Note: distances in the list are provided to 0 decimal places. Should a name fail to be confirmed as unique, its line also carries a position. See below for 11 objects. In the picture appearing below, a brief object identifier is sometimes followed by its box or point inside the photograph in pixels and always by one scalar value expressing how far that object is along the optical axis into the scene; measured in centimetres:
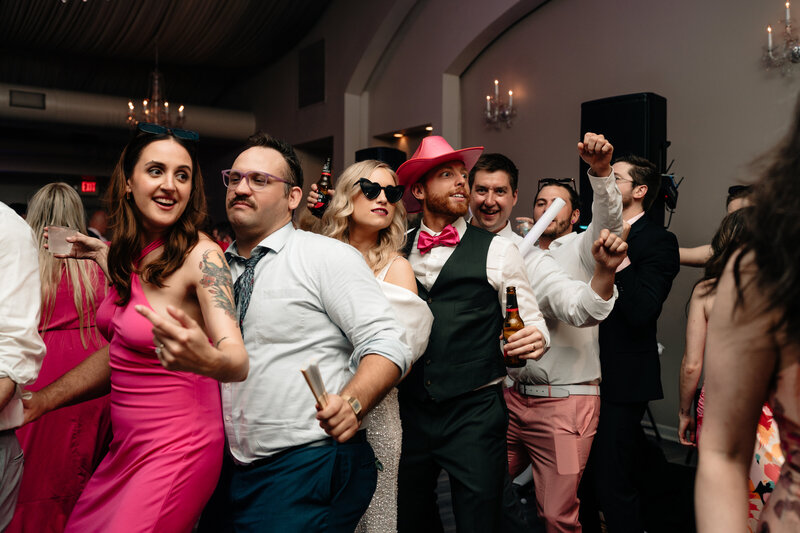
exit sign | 1282
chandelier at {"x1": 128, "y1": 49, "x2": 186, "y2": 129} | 909
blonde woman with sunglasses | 217
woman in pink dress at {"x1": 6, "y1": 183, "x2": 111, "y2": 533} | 259
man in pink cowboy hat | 230
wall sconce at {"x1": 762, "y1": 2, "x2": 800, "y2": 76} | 465
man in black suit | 287
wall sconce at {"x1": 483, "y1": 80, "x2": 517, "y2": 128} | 709
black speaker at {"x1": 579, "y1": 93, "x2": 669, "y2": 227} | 403
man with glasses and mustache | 162
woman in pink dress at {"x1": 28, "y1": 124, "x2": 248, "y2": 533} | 156
